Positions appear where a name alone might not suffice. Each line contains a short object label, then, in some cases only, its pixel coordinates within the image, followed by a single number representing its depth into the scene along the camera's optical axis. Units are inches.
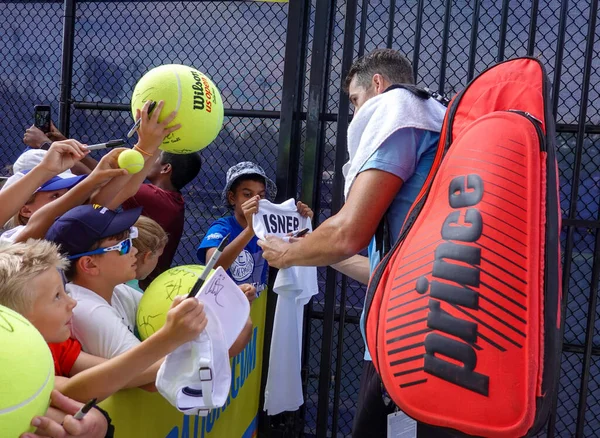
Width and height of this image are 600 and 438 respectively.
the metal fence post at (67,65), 147.4
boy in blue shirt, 110.8
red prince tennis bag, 47.3
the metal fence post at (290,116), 121.8
